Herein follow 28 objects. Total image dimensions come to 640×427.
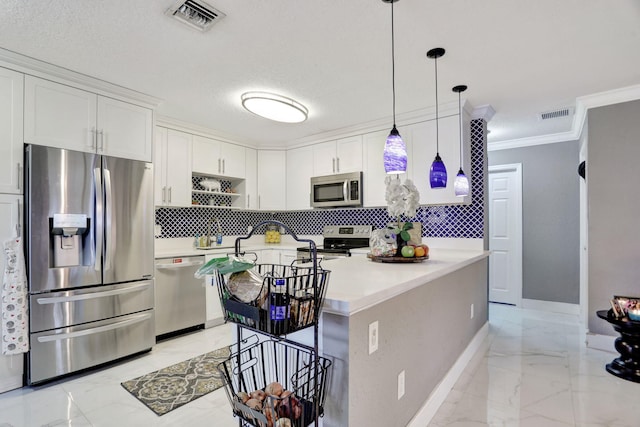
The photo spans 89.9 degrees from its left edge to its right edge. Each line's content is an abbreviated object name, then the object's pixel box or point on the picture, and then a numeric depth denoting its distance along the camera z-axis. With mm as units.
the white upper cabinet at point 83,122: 2359
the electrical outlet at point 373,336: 1259
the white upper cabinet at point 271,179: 4602
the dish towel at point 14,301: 2188
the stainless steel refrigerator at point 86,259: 2311
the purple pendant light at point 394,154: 2023
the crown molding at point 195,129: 3541
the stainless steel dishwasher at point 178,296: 3188
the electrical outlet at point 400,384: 1501
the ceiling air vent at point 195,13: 1731
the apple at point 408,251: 1942
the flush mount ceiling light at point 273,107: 2605
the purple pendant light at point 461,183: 2842
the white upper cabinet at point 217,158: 3871
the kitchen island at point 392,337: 1138
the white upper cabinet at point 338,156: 3934
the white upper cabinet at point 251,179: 4461
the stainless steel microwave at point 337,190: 3865
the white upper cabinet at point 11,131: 2223
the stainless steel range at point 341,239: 3937
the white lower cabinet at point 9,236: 2210
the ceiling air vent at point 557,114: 3350
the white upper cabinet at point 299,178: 4426
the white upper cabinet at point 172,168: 3496
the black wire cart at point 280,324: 927
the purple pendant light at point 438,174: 2516
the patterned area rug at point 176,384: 2129
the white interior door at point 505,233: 4520
